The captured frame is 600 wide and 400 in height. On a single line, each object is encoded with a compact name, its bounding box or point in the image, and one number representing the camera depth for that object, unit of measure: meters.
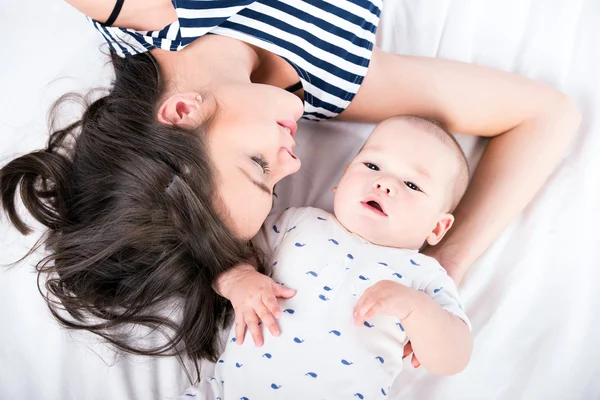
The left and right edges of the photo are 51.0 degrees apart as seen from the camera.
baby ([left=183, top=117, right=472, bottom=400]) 1.04
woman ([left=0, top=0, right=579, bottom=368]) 1.07
